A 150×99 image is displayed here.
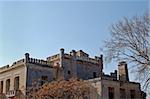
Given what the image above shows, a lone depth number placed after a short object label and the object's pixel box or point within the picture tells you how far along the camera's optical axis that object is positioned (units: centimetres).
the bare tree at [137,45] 1847
